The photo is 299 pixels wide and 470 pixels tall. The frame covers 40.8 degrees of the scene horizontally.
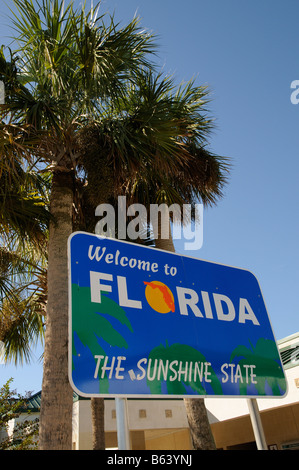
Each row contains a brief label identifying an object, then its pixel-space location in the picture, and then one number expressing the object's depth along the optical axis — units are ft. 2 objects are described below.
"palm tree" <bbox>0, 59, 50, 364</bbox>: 17.19
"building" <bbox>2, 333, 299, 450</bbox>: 31.09
